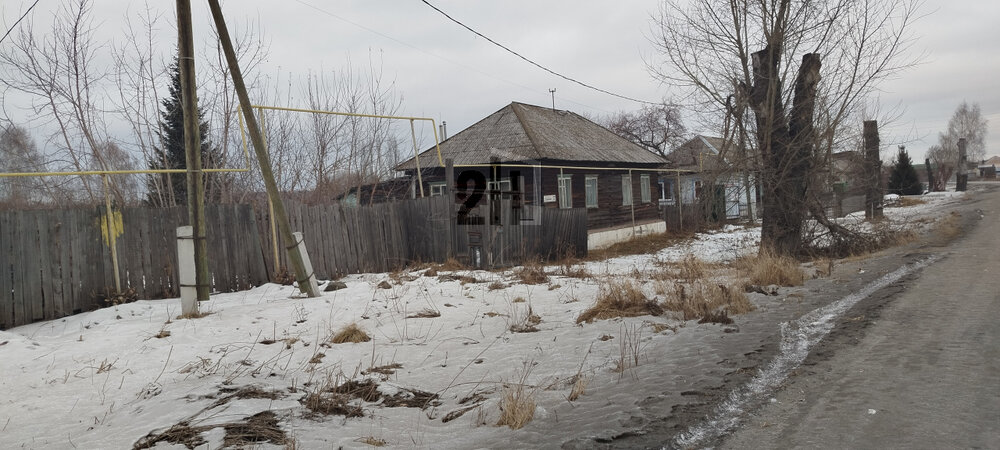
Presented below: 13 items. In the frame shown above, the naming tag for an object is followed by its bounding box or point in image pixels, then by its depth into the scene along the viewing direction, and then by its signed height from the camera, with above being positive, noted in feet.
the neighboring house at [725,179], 47.52 +2.04
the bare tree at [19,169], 37.99 +4.93
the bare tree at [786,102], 45.47 +7.42
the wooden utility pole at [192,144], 26.08 +3.97
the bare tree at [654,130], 161.07 +21.04
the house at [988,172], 265.75 +8.35
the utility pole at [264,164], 27.27 +3.14
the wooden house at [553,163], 66.13 +6.07
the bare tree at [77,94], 42.55 +10.54
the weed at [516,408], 13.70 -4.40
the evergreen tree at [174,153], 48.11 +7.13
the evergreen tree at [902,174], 139.23 +4.91
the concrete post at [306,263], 31.45 -1.82
